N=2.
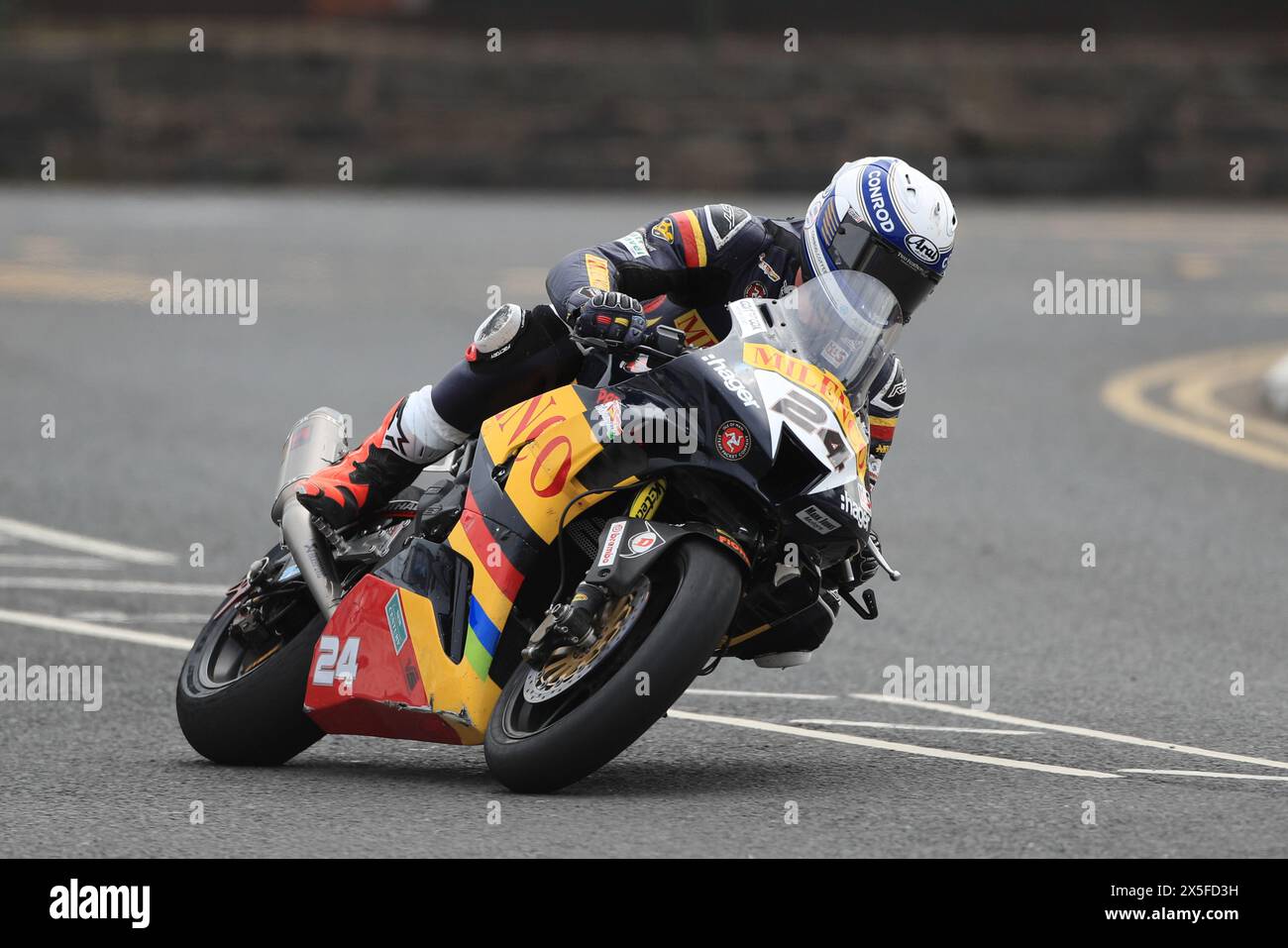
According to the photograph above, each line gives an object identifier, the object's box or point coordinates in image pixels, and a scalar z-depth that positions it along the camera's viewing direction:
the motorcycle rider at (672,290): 11.56
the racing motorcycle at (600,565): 10.73
